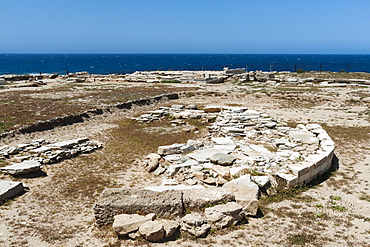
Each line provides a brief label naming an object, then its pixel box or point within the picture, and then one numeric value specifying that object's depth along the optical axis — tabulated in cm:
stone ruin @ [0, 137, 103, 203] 940
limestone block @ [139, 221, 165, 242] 580
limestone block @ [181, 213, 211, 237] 607
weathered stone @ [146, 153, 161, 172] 1004
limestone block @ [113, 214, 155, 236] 597
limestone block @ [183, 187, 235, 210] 692
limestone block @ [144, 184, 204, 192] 722
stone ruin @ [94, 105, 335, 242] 633
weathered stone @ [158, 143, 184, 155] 1116
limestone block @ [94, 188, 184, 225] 646
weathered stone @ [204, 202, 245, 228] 638
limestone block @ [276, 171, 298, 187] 831
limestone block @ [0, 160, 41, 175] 934
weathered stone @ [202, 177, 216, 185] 857
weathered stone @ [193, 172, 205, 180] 877
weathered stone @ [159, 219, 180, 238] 597
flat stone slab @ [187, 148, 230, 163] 1020
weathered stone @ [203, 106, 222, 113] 2006
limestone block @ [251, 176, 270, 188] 809
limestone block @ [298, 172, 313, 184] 859
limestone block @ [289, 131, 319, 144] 1154
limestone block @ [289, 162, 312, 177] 848
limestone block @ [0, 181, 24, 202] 767
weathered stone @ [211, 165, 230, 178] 891
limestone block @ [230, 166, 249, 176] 890
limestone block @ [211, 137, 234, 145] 1198
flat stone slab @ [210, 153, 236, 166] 969
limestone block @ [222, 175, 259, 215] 691
